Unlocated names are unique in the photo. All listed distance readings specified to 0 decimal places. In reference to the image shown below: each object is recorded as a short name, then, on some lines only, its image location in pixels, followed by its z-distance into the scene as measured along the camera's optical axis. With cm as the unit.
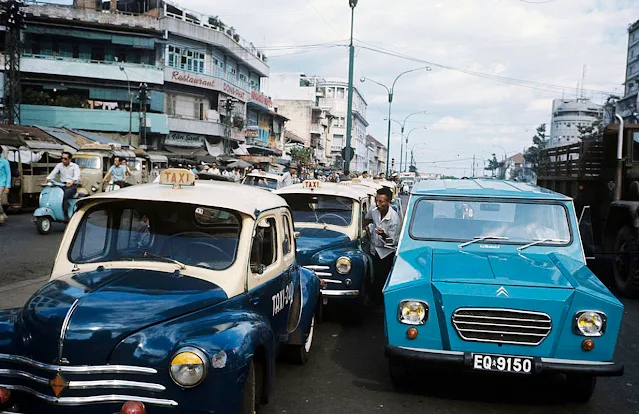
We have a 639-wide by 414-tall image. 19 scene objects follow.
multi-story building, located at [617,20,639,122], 8138
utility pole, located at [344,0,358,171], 2522
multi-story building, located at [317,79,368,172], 10894
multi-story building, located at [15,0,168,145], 4469
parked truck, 980
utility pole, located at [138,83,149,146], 4519
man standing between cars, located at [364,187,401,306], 830
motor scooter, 1441
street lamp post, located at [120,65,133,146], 4437
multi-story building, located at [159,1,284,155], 4903
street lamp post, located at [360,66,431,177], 4994
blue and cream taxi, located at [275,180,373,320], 723
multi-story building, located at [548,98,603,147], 12794
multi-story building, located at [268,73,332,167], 8669
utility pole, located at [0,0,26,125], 2828
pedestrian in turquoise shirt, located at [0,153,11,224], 1516
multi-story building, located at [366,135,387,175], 15398
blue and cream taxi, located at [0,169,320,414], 321
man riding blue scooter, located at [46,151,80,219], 1452
